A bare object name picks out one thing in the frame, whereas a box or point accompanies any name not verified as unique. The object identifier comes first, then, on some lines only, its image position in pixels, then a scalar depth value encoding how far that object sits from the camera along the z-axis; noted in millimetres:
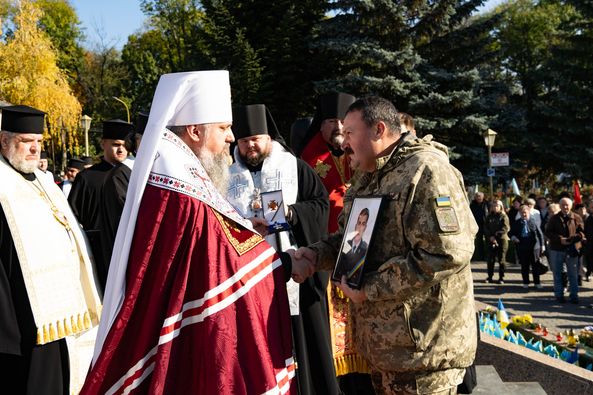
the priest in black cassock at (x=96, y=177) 7512
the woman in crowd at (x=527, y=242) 14633
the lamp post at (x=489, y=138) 23688
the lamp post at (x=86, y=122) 29578
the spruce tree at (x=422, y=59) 26203
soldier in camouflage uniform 2869
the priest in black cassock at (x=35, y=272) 4426
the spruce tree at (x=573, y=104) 29500
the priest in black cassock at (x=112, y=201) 6582
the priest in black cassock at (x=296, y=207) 5211
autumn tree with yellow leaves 33719
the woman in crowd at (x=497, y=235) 15297
